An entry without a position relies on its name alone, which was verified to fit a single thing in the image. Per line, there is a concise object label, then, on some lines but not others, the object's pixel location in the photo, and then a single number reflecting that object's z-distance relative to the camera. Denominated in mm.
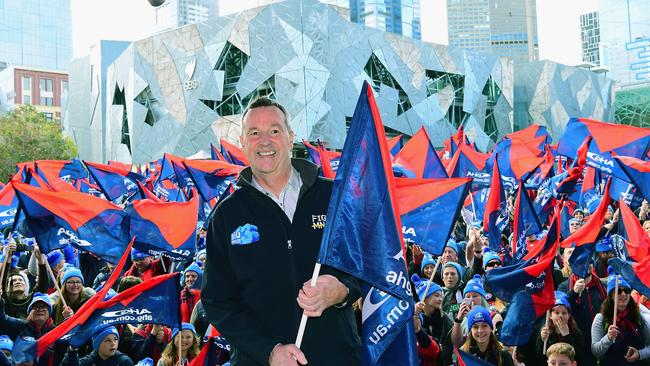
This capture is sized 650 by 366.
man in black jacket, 3078
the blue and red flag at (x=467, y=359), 5645
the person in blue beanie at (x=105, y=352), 6730
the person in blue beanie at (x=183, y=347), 6918
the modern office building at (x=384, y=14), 162625
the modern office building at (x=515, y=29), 181750
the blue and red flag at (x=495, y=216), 10336
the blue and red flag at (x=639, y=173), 9195
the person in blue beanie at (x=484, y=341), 6543
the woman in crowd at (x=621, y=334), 7055
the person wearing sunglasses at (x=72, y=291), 8188
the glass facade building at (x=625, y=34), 122375
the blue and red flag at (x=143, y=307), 6527
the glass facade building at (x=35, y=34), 138625
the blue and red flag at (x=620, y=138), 11547
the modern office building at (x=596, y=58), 193625
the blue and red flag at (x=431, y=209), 7948
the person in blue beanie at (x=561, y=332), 7121
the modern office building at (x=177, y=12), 172625
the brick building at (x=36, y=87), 106812
